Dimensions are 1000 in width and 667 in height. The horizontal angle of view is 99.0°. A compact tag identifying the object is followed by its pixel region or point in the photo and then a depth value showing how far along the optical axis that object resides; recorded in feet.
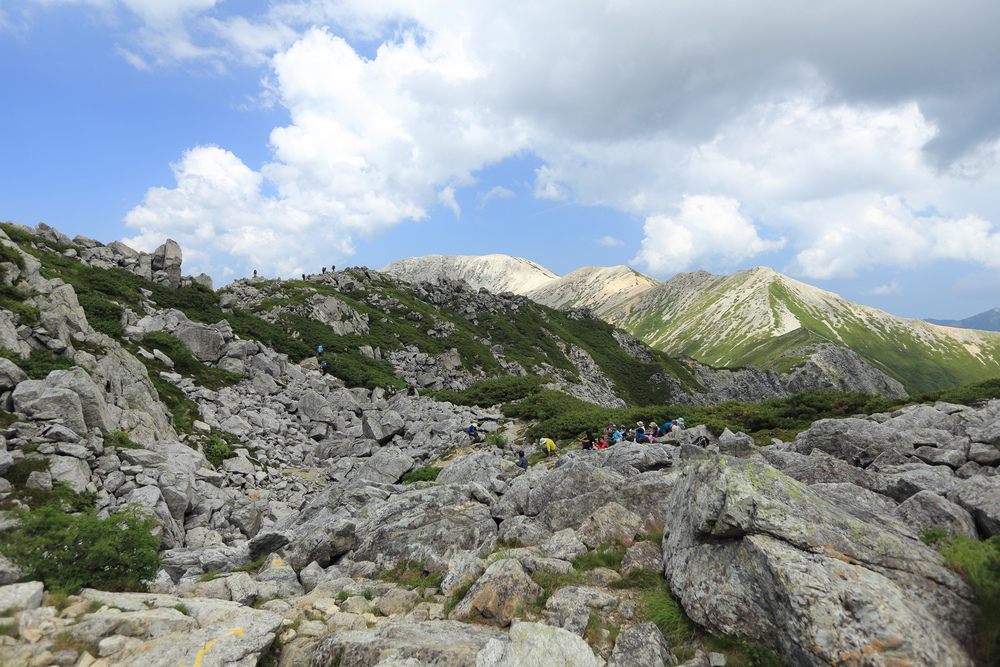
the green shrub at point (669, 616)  24.07
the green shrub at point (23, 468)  47.60
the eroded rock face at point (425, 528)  43.73
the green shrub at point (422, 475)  80.18
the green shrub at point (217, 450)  80.43
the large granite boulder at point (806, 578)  18.44
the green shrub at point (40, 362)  64.59
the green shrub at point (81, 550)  28.53
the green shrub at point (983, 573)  17.93
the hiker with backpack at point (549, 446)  90.48
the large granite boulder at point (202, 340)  122.29
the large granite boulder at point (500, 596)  29.32
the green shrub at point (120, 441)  61.98
